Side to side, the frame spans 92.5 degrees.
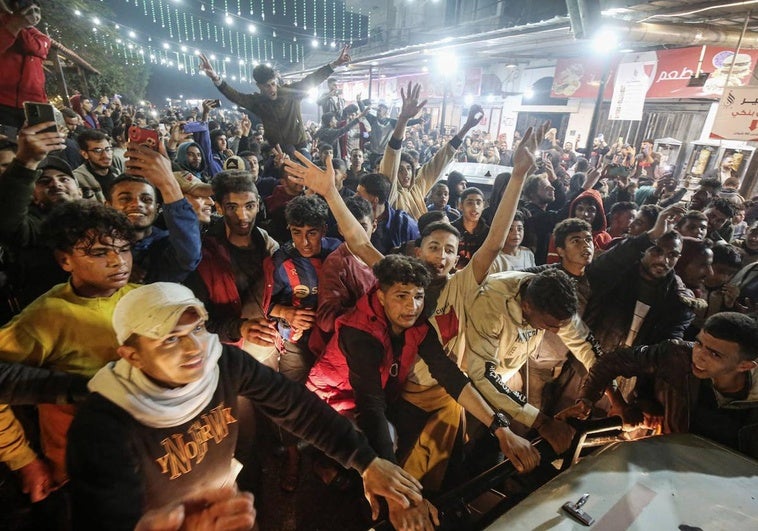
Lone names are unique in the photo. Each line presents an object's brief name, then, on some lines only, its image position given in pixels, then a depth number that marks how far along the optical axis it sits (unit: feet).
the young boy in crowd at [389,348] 7.41
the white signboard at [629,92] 36.99
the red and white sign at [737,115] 21.89
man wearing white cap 4.38
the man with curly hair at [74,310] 5.84
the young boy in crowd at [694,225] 13.70
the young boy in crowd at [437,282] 8.78
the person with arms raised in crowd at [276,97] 18.48
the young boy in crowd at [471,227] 14.56
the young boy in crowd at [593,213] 16.16
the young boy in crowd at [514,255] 12.58
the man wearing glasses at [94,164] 12.82
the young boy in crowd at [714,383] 7.38
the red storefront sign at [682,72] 31.07
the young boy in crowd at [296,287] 9.66
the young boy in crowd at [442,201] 18.19
